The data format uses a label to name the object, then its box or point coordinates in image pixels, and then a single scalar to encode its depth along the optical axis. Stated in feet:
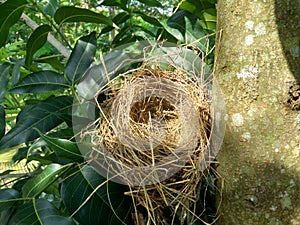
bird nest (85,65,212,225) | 2.14
